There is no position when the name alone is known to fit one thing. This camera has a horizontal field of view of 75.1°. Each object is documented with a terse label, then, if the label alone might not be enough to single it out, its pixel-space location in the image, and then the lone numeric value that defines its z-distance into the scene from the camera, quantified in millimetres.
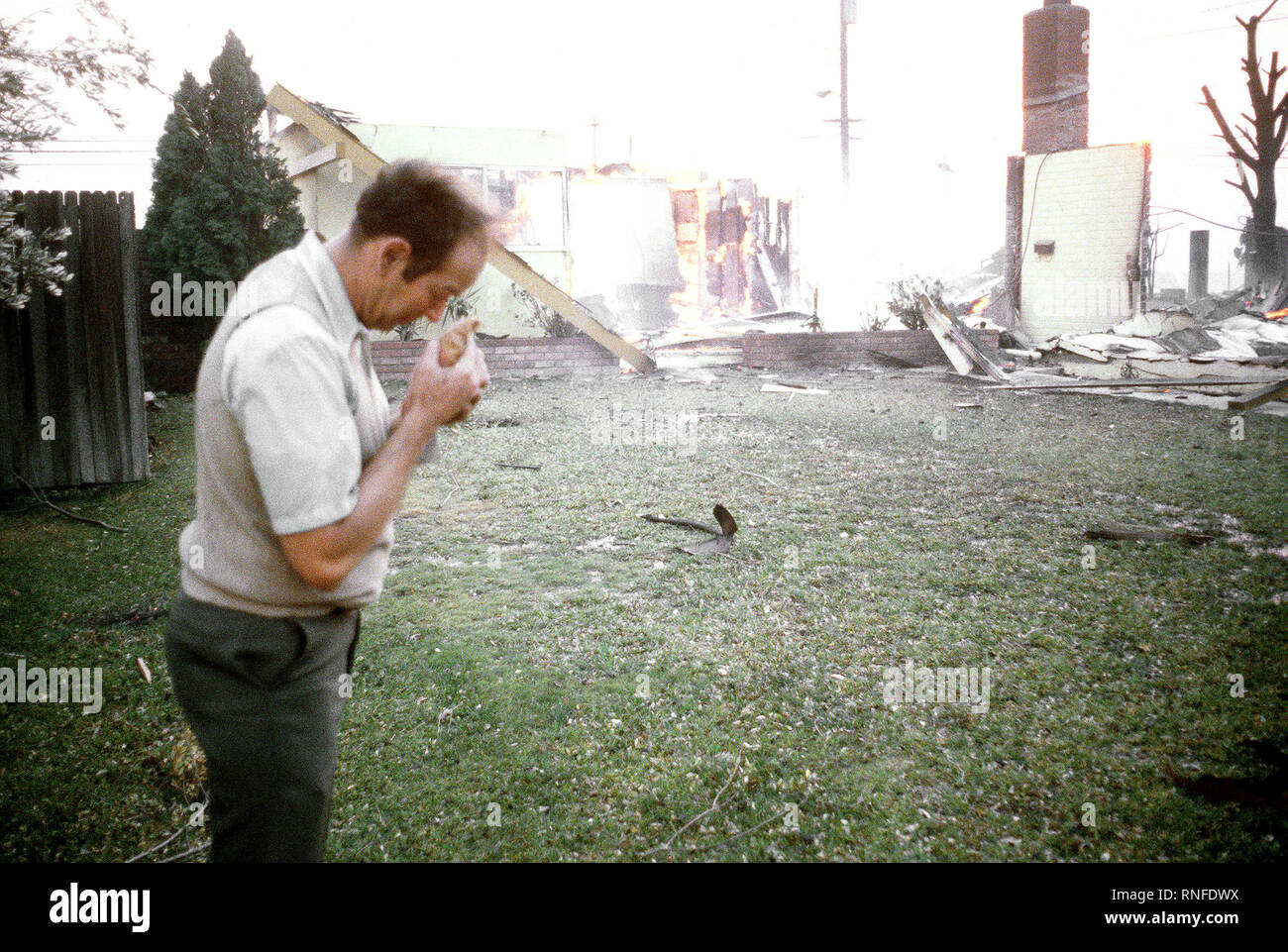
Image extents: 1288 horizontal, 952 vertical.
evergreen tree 12375
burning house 32094
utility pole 26234
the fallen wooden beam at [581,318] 14716
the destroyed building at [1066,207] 18000
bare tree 19625
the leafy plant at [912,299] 16344
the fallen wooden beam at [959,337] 13555
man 1303
